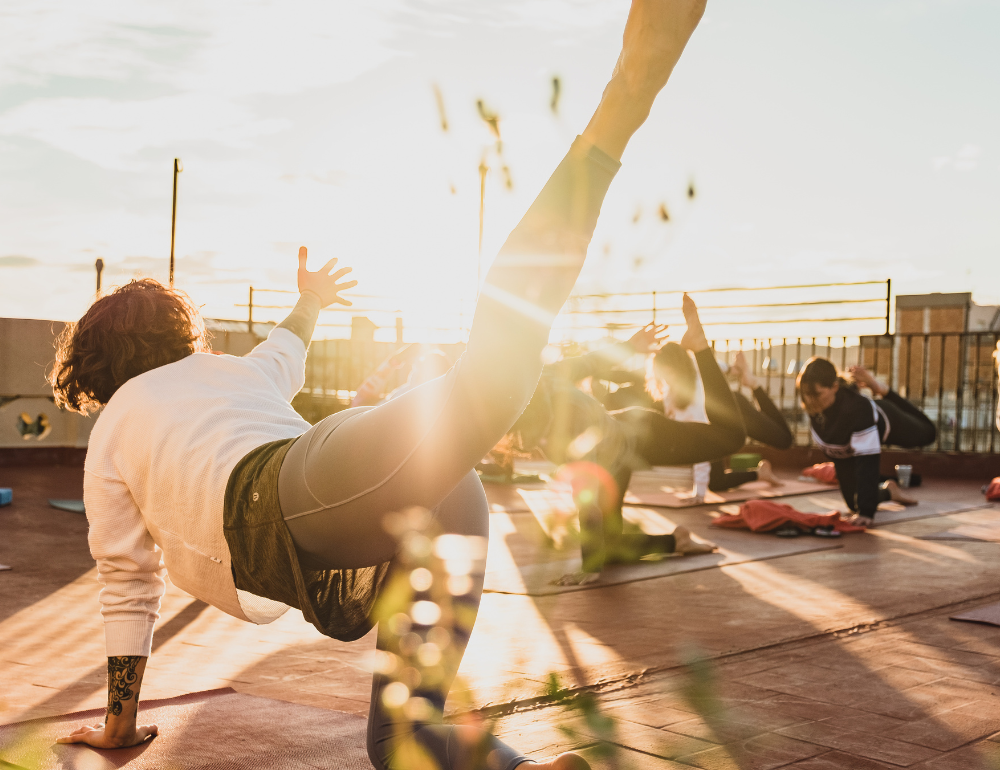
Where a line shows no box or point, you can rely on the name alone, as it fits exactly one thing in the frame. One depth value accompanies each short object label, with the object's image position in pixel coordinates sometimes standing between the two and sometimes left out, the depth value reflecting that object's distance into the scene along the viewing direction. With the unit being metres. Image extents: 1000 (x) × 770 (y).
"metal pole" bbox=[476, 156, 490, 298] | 18.29
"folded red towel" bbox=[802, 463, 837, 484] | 12.71
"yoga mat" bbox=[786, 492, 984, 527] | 9.19
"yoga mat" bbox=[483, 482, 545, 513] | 10.00
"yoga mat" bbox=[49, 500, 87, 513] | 8.66
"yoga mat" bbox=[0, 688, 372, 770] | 2.64
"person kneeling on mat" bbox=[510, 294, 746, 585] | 5.39
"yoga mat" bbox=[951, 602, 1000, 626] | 4.65
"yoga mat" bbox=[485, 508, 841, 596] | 6.12
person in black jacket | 8.61
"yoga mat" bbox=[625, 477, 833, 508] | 10.65
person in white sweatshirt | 1.50
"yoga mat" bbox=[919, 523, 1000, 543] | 7.64
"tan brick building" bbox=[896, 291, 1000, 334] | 57.69
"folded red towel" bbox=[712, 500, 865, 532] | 8.14
